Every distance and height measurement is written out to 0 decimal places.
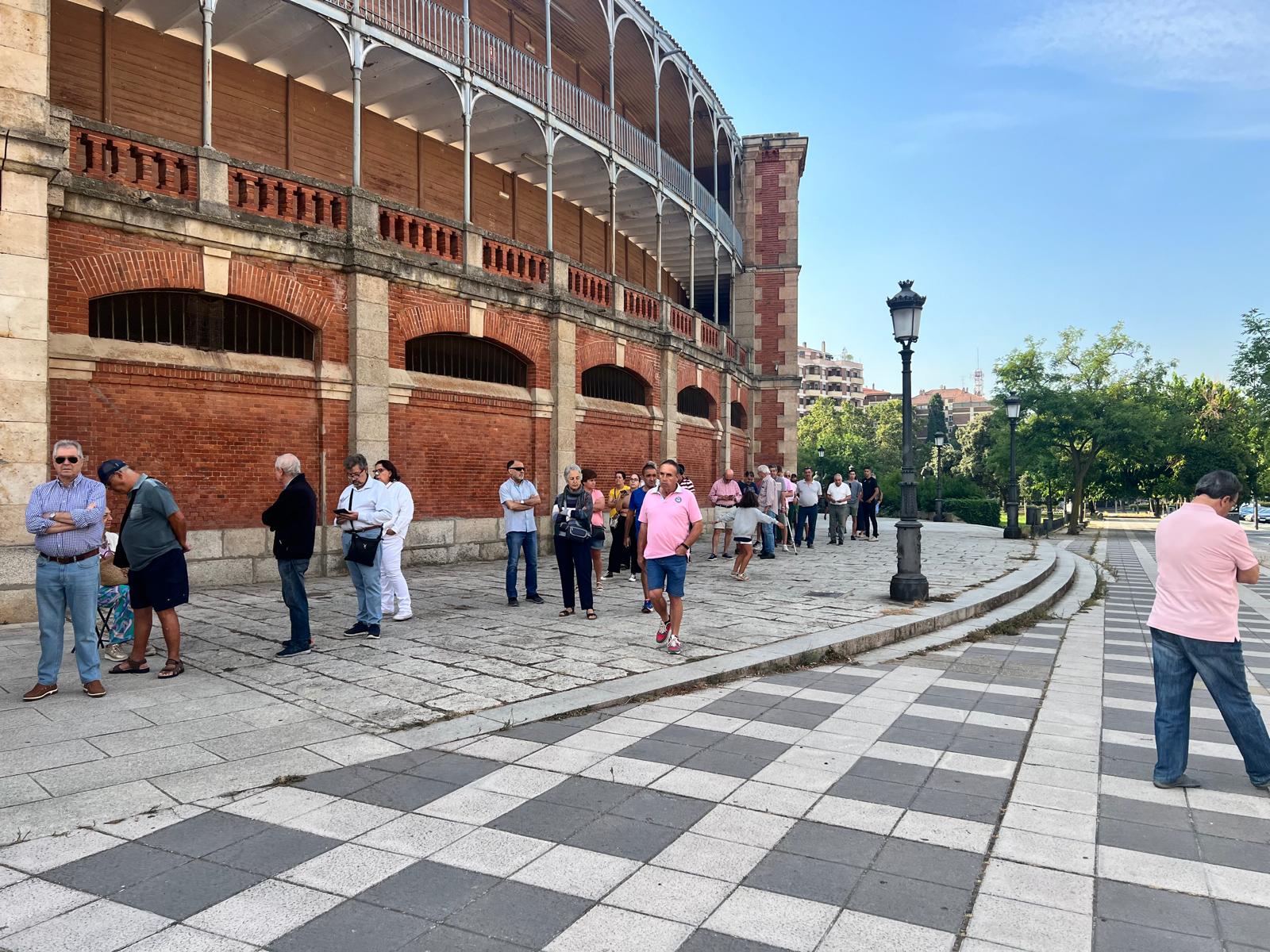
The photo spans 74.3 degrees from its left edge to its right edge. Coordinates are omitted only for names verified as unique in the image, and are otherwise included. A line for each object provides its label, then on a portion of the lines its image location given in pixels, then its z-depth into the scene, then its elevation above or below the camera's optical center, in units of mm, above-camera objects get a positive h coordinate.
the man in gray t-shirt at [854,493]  21962 -372
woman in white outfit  8789 -690
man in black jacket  7121 -505
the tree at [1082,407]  35438 +3064
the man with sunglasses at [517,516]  9836 -434
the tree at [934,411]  66625 +5959
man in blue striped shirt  5680 -565
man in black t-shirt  21812 -581
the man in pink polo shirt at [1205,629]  4359 -798
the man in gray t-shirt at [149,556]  6336 -587
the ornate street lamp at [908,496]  10641 -228
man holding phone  7965 -469
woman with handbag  9312 -633
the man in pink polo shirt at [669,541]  7504 -558
